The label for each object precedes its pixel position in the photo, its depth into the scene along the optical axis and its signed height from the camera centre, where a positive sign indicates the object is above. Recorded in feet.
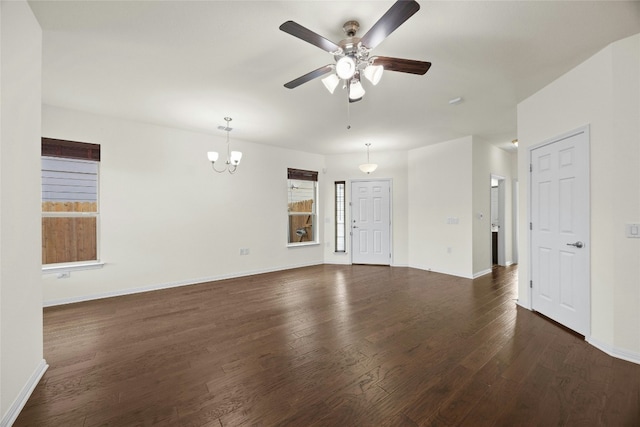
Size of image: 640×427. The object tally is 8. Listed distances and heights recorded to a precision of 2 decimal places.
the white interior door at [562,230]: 8.20 -0.62
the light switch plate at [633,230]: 6.93 -0.50
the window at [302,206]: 19.26 +0.57
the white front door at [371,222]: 19.51 -0.69
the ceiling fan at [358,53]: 4.81 +3.56
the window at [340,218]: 20.47 -0.38
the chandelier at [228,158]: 12.66 +2.91
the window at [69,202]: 11.32 +0.58
